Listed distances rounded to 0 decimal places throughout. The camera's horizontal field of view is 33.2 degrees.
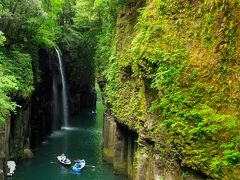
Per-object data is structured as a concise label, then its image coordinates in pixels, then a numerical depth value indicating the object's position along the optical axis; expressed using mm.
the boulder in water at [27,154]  34525
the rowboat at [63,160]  33041
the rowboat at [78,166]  31212
